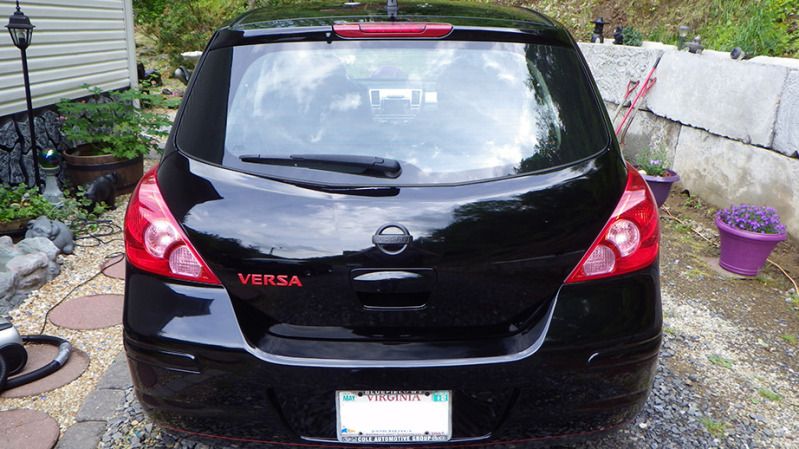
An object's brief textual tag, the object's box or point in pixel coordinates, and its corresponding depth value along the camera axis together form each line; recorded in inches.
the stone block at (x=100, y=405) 100.8
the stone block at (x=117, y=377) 109.5
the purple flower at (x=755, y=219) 158.7
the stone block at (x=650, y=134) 236.4
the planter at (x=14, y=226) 170.2
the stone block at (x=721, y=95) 180.1
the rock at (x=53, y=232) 166.2
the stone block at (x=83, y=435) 94.0
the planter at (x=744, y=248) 157.5
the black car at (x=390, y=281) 65.2
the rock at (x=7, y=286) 139.7
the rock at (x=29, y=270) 145.1
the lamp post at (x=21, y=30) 175.9
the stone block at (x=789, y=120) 168.1
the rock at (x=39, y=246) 156.3
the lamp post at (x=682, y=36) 238.7
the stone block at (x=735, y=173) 174.2
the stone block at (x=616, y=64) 257.3
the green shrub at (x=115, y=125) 214.8
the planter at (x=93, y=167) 210.2
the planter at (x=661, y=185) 206.2
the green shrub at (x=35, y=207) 173.2
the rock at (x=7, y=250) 149.0
